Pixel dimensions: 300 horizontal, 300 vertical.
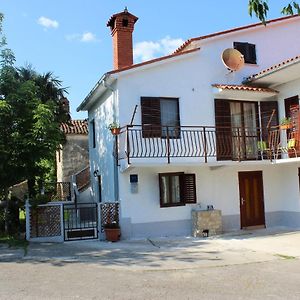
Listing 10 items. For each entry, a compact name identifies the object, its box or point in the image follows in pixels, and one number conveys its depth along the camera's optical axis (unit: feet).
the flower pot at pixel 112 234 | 43.52
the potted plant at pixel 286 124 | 47.14
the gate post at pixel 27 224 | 43.57
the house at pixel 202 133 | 45.75
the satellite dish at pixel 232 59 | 49.93
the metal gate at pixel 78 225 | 44.83
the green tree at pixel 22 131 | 46.14
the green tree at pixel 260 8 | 17.59
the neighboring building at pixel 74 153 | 85.40
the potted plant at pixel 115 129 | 44.06
